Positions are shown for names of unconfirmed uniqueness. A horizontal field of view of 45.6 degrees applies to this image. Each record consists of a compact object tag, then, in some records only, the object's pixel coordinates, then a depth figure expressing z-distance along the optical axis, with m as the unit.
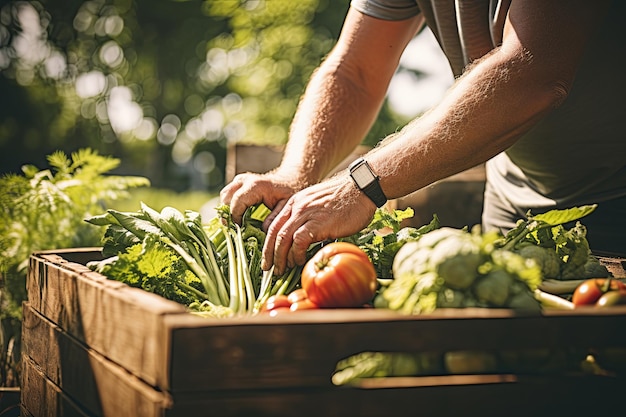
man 2.38
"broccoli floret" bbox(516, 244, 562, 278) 2.28
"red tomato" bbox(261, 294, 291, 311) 2.17
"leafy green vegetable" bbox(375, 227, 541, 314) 1.80
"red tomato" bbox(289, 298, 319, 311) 2.10
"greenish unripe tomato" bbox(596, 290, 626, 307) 1.89
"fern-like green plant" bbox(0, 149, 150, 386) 4.07
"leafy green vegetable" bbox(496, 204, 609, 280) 2.30
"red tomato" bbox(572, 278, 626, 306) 1.97
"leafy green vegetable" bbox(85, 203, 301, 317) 2.30
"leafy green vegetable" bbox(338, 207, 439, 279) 2.60
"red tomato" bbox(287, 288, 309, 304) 2.18
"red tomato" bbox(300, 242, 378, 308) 2.05
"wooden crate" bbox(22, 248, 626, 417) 1.64
